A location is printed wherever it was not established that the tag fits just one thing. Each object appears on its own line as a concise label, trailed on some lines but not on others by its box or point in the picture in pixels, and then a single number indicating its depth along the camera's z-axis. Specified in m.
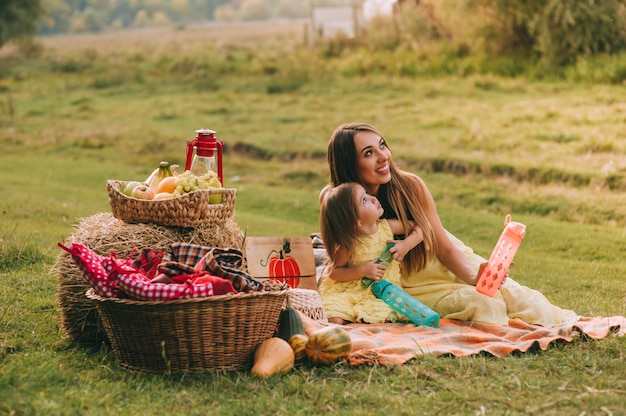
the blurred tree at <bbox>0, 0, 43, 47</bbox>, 22.94
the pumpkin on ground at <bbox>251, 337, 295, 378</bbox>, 4.84
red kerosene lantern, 6.10
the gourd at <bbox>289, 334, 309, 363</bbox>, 5.06
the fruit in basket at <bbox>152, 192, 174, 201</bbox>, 5.77
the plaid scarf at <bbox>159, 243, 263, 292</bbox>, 5.07
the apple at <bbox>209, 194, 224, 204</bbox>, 5.82
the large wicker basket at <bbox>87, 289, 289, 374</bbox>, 4.77
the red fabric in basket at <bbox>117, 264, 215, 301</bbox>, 4.74
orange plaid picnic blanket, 5.22
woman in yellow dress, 6.27
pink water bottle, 5.89
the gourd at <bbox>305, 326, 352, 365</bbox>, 5.00
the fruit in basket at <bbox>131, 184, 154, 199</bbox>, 5.79
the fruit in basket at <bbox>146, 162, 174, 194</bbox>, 6.06
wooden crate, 6.52
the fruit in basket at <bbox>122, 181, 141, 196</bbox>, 5.82
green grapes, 5.73
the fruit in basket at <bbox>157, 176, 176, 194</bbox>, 5.89
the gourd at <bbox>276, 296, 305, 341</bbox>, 5.26
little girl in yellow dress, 6.14
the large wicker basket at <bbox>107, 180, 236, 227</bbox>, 5.62
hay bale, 5.55
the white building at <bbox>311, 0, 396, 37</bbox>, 27.45
